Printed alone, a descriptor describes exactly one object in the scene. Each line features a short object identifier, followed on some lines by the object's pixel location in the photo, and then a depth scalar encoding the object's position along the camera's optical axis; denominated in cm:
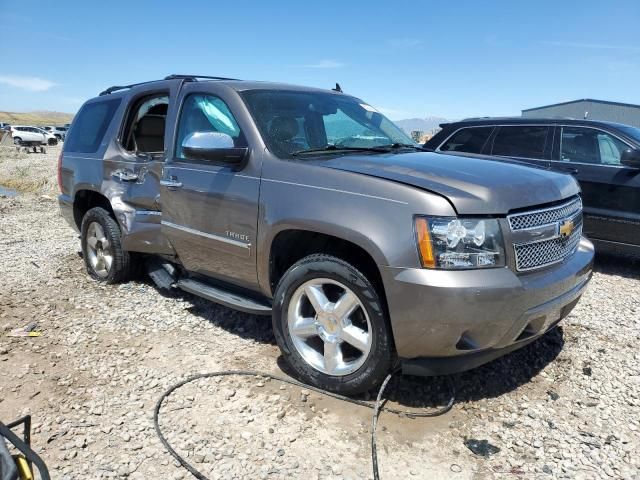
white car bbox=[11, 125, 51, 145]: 3834
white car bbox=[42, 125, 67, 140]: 5465
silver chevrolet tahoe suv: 257
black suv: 563
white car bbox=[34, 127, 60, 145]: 4453
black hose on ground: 246
